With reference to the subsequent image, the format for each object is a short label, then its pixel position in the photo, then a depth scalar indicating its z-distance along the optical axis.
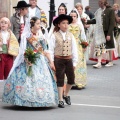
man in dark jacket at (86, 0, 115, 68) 18.83
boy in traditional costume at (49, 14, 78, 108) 12.20
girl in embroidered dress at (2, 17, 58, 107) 11.83
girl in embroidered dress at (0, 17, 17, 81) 13.17
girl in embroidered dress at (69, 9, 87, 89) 14.84
